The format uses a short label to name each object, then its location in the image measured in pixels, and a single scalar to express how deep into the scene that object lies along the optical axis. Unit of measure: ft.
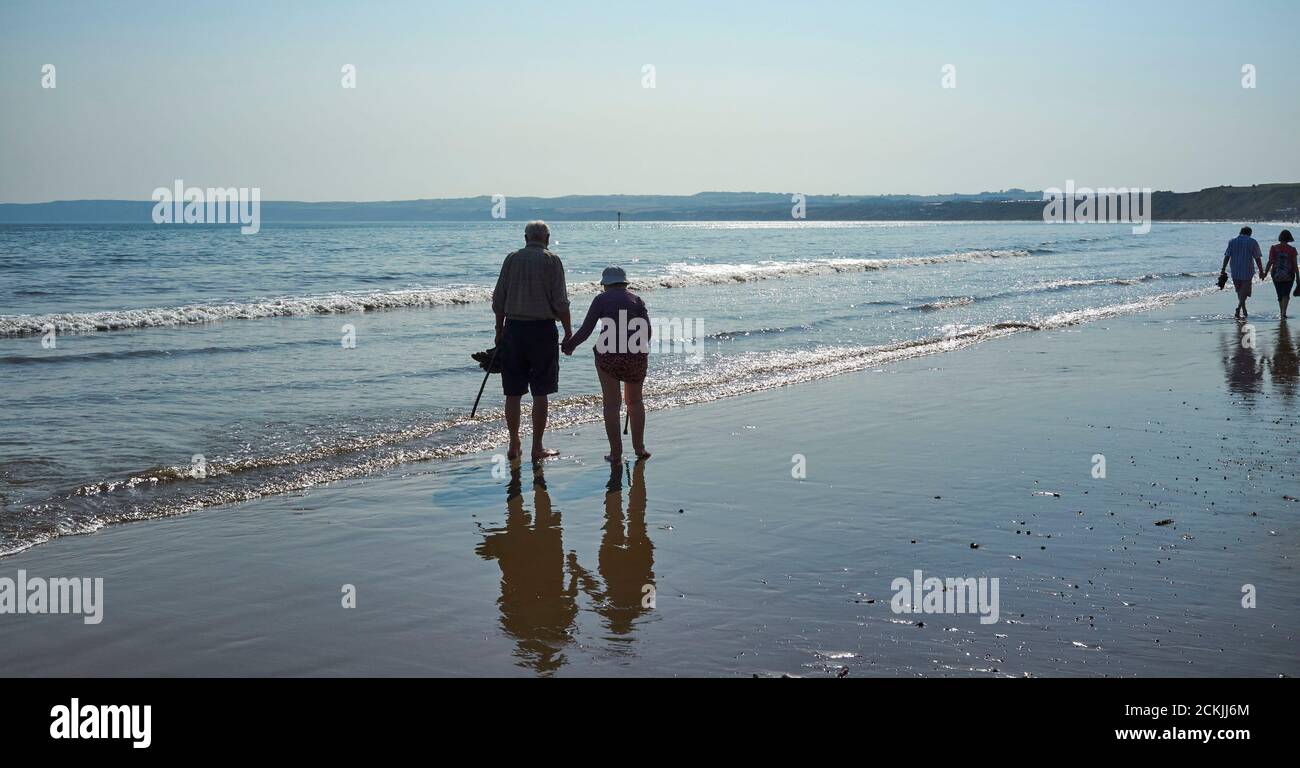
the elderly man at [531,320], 27.45
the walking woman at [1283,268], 60.44
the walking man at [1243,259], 60.85
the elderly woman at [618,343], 27.99
